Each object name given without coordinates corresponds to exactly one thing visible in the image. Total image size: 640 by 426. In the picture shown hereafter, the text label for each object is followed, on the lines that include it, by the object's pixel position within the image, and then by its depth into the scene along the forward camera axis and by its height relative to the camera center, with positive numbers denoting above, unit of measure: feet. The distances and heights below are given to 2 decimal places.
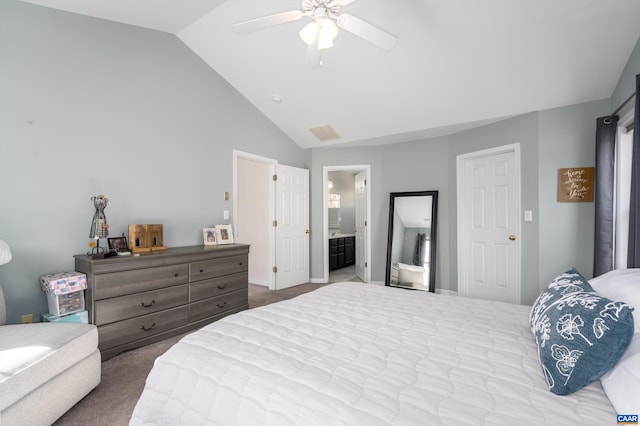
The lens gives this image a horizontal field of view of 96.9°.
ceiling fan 6.01 +4.08
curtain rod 7.37 +2.77
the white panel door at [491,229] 11.51 -0.91
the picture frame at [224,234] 11.75 -1.07
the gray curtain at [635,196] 6.27 +0.24
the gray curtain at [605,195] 8.45 +0.35
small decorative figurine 7.97 -0.40
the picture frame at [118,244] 8.68 -1.07
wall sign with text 9.54 +0.77
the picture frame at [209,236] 11.37 -1.11
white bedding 2.65 -1.92
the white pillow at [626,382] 2.50 -1.67
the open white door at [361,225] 16.15 -1.05
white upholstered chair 4.34 -2.74
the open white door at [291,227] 14.88 -1.03
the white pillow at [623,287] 3.31 -1.10
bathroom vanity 19.74 -3.15
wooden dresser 7.52 -2.56
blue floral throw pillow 2.82 -1.41
